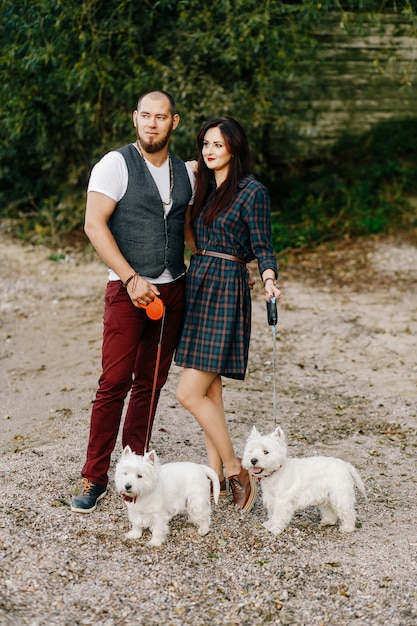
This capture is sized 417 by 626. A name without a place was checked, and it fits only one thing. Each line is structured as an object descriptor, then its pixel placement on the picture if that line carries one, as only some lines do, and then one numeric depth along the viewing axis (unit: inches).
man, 159.3
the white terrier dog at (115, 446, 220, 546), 149.3
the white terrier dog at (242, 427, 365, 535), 161.0
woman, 166.7
